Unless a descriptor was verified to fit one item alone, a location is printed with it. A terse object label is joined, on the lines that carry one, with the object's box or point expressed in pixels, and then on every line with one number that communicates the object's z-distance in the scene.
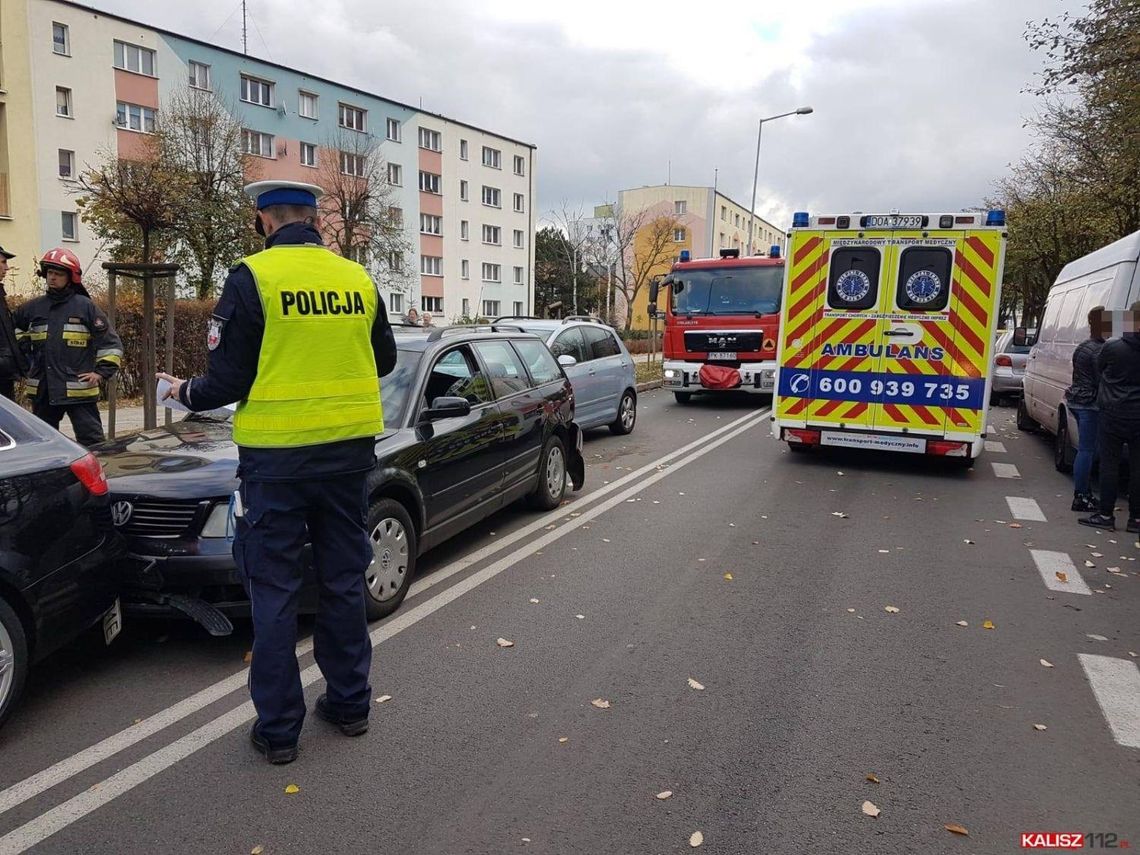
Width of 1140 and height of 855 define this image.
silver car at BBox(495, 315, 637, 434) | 11.06
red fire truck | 15.45
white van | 7.97
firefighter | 5.90
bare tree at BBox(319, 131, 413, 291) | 31.17
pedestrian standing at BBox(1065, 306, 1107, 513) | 7.56
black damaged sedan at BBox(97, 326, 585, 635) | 4.01
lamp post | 32.94
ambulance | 8.95
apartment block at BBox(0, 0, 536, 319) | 27.02
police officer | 3.10
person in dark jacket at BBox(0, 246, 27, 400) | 5.84
